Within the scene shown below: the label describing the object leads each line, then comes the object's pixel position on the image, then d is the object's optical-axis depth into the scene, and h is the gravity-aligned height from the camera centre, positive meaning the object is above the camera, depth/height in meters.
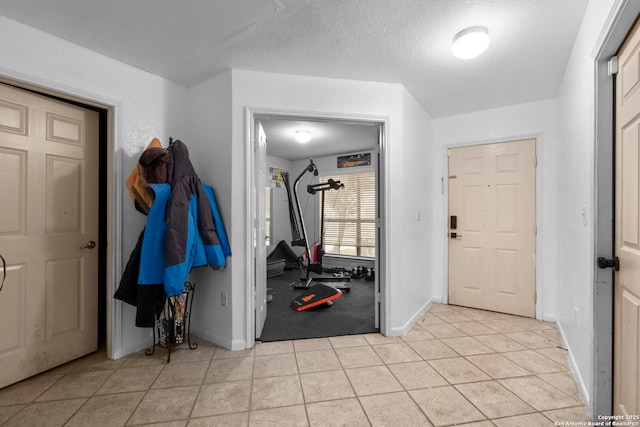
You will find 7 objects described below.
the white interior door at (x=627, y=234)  1.25 -0.09
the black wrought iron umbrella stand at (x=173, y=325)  2.27 -0.89
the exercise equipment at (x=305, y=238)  4.50 -0.42
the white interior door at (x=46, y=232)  1.89 -0.13
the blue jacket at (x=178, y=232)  2.02 -0.14
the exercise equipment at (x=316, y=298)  3.36 -0.99
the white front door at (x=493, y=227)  3.16 -0.15
